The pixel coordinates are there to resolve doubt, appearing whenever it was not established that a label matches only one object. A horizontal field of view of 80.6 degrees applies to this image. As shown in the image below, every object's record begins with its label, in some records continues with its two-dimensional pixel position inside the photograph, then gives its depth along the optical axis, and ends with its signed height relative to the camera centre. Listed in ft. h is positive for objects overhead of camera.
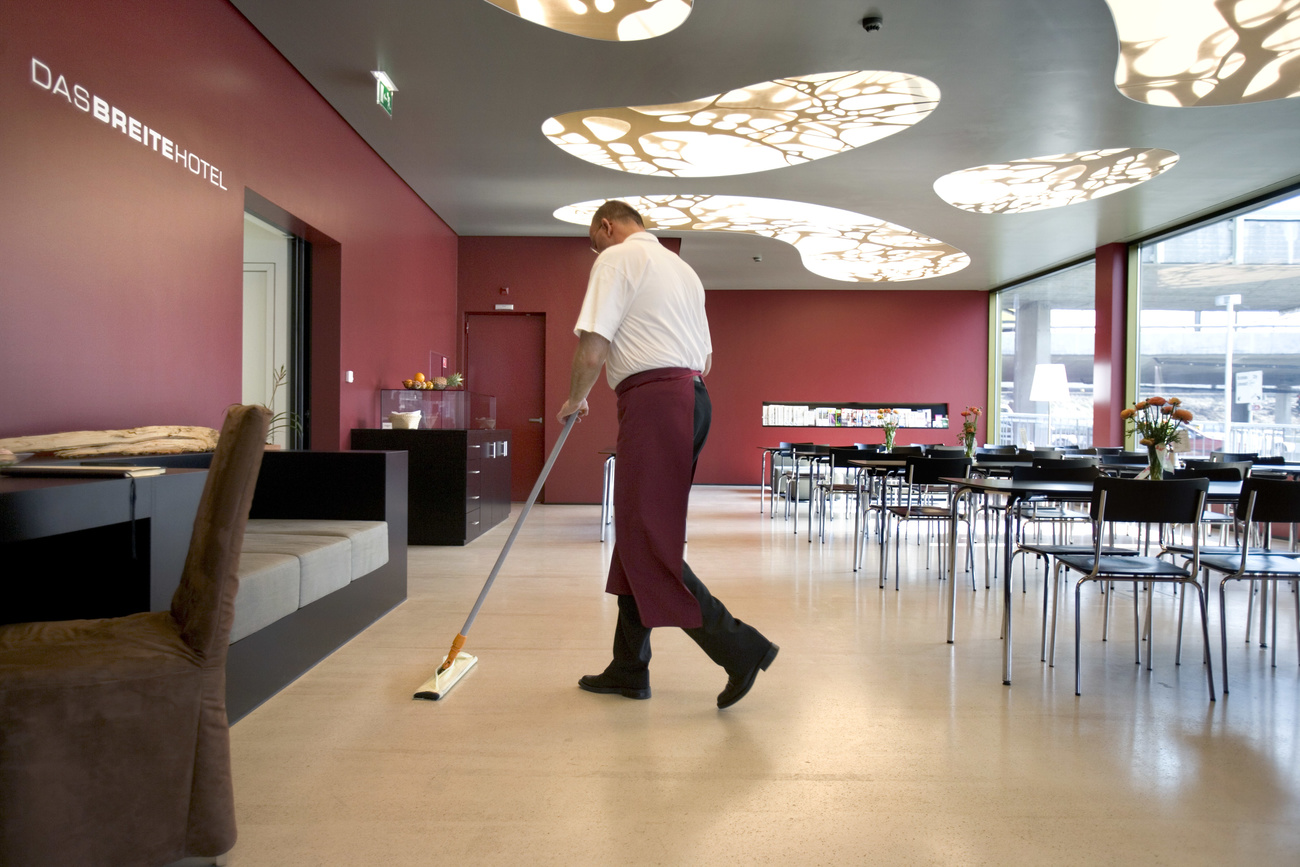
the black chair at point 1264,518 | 8.43 -1.07
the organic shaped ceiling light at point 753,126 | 16.26 +6.91
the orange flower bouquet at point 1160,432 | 10.28 -0.13
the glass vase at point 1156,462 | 10.30 -0.54
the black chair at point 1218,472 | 10.76 -0.72
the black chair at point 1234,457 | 16.85 -0.75
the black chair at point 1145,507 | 8.33 -0.93
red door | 28.40 +1.70
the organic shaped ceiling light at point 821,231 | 25.34 +6.94
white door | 18.11 +2.42
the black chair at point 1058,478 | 9.21 -0.76
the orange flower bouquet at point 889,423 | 21.48 -0.12
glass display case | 20.15 +0.16
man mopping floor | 7.35 -0.08
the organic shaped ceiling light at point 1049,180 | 19.93 +6.81
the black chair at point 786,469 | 23.44 -2.18
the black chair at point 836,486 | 17.60 -1.72
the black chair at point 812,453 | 20.57 -0.97
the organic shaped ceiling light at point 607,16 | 12.78 +6.78
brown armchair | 3.90 -1.68
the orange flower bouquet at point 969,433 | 16.87 -0.30
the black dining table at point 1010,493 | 8.78 -0.89
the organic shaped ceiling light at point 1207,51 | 13.00 +6.81
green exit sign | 15.28 +6.53
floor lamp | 32.30 +1.52
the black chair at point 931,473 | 14.11 -0.99
